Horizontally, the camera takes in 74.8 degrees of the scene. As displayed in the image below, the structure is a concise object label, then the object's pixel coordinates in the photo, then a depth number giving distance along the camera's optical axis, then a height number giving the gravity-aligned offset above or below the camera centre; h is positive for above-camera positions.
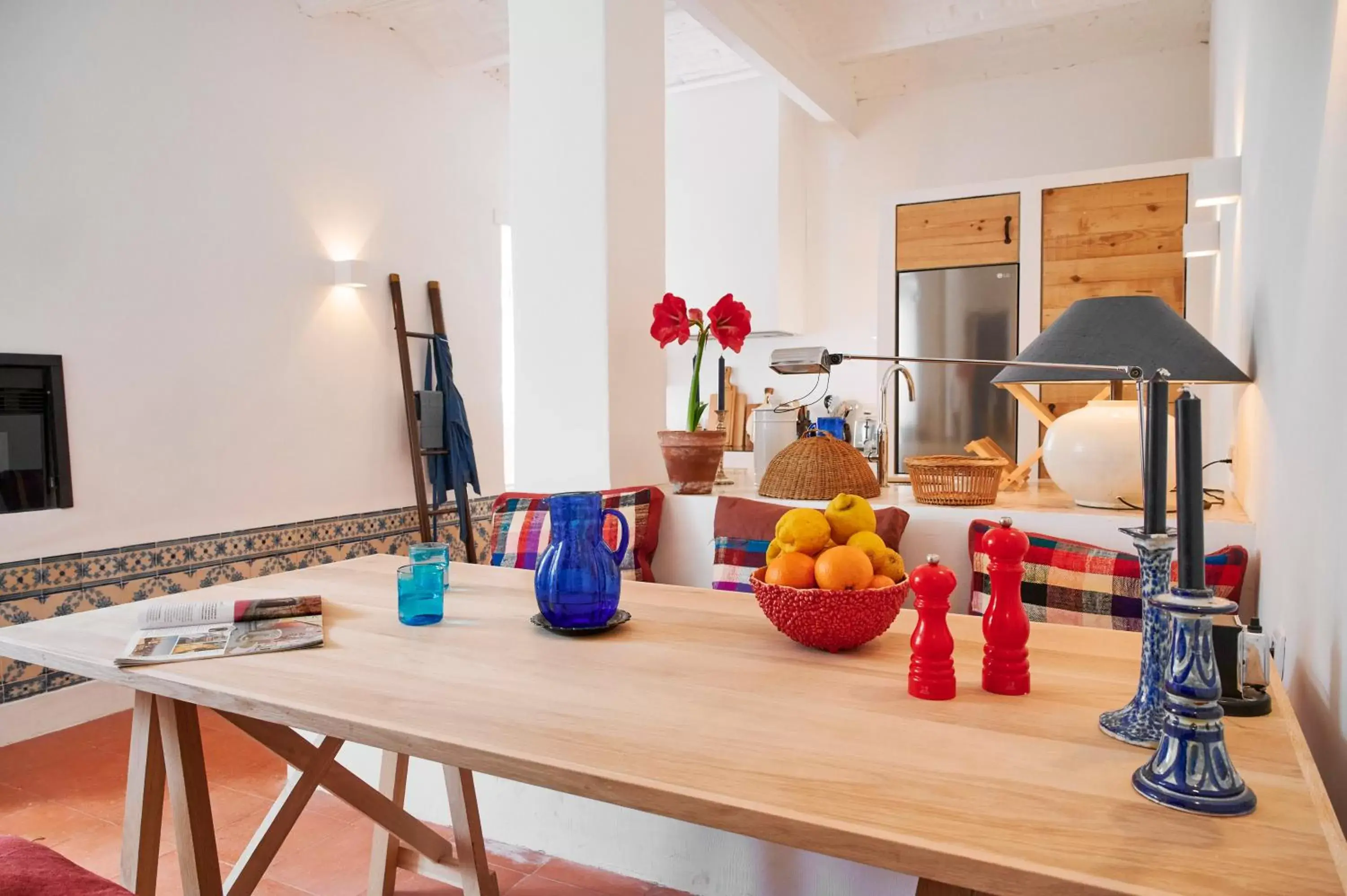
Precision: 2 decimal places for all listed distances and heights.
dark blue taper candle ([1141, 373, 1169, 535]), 0.86 -0.06
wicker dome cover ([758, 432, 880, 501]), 2.37 -0.19
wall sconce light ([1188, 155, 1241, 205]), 2.29 +0.58
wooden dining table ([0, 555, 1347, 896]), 0.76 -0.38
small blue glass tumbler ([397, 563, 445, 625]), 1.58 -0.34
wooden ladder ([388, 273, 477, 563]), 4.64 +0.00
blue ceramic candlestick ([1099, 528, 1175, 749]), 0.97 -0.28
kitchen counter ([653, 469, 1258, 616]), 1.99 -0.30
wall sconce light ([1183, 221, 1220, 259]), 2.85 +0.53
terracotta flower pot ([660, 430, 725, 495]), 2.62 -0.16
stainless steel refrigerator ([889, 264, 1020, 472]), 4.49 +0.29
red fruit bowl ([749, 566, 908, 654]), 1.30 -0.31
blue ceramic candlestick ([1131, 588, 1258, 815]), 0.81 -0.31
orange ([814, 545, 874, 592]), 1.30 -0.25
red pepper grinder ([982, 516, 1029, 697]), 1.13 -0.29
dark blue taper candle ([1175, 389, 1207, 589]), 0.82 -0.09
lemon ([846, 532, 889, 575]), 1.34 -0.22
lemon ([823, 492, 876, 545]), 1.36 -0.18
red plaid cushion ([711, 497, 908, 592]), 2.24 -0.35
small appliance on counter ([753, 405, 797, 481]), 2.86 -0.10
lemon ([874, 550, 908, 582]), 1.35 -0.25
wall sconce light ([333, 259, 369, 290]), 4.31 +0.67
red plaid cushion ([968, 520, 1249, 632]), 1.75 -0.37
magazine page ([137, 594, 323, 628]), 1.57 -0.36
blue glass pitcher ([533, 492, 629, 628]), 1.48 -0.28
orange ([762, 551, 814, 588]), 1.33 -0.25
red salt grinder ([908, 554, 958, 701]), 1.13 -0.30
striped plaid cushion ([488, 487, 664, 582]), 2.46 -0.34
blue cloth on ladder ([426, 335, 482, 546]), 4.88 -0.15
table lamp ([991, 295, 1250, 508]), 1.72 +0.08
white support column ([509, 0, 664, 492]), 2.74 +0.54
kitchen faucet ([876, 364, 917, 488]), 2.71 -0.15
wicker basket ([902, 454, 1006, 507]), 2.21 -0.19
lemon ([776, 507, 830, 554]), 1.34 -0.19
